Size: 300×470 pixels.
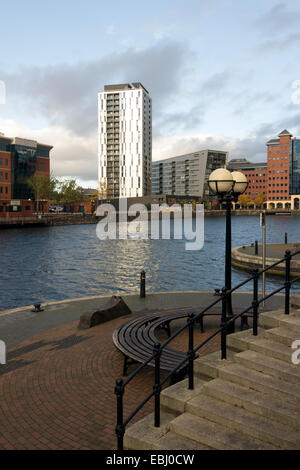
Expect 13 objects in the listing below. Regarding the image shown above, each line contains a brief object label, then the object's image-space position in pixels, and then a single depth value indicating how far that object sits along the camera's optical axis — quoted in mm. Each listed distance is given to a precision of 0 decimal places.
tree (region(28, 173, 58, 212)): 100188
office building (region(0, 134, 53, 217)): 87438
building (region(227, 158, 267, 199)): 194750
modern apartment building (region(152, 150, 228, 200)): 189500
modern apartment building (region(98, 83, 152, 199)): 163250
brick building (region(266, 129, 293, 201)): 173875
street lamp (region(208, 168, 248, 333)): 8938
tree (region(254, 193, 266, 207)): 185750
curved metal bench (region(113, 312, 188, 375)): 6996
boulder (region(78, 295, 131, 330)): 10930
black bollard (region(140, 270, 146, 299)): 15242
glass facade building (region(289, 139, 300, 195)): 173125
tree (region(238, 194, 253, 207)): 189075
